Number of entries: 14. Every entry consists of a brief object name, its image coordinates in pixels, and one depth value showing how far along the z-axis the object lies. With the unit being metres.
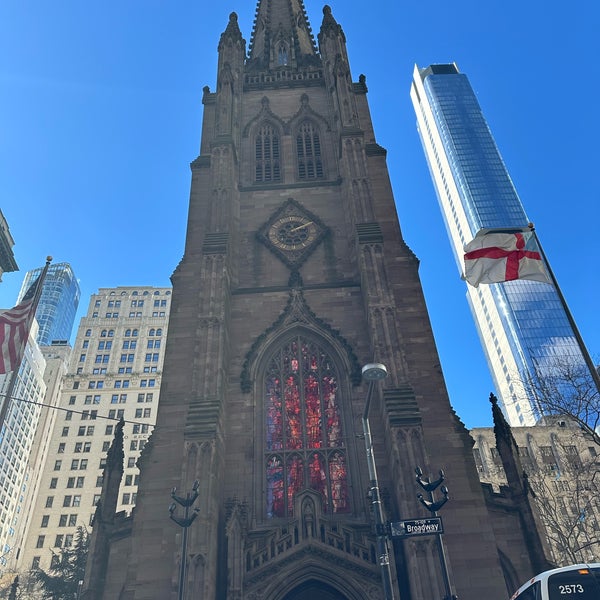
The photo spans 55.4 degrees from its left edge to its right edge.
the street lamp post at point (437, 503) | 12.71
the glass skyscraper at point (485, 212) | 106.75
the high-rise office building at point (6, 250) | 39.10
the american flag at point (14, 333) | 16.77
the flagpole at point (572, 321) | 13.27
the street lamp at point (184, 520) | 15.05
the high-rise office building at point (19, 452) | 78.00
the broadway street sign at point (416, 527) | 12.98
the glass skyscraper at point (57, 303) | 168.12
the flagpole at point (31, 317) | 15.72
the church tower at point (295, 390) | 19.27
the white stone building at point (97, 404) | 76.81
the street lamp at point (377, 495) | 11.95
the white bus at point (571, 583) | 10.74
